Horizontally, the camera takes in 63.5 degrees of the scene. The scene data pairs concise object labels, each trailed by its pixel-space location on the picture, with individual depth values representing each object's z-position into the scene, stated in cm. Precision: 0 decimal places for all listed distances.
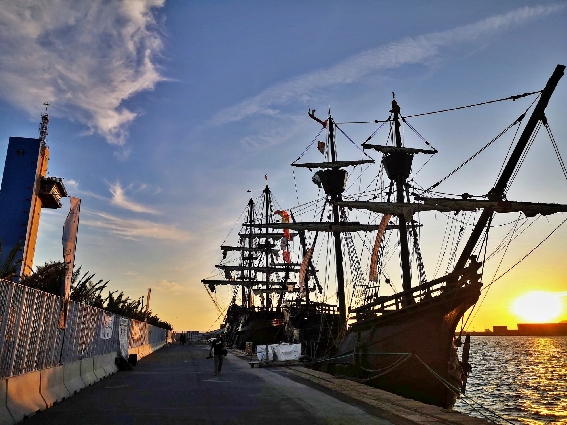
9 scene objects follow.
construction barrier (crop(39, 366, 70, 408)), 967
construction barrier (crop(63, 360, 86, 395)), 1162
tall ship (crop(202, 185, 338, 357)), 4112
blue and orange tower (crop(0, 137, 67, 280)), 3912
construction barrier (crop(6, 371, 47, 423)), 791
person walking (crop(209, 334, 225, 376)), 1822
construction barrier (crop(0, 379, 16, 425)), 741
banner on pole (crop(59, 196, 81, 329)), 1299
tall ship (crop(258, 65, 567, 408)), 1689
